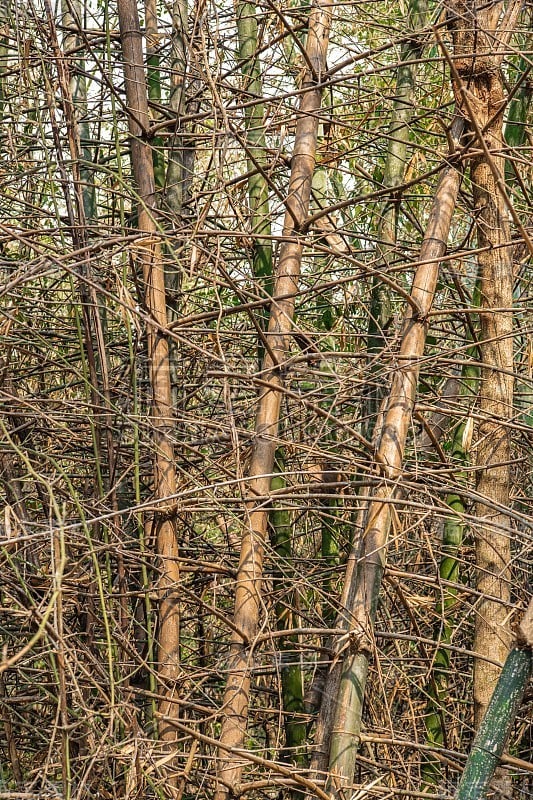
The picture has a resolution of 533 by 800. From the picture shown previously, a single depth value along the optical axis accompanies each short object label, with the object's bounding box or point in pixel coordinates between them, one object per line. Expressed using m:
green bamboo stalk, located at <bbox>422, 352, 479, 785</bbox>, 3.81
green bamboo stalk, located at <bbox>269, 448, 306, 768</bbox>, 3.66
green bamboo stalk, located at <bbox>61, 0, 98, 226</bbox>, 3.30
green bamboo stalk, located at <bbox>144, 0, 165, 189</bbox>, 3.62
